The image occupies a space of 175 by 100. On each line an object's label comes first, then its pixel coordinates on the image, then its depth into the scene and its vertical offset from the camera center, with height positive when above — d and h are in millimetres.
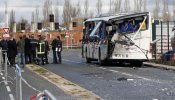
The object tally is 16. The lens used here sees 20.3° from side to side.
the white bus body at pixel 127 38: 27672 -375
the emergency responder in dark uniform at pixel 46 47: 30938 -983
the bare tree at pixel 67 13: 99750 +3915
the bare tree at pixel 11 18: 102344 +3082
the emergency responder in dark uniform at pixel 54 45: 32216 -894
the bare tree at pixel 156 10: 76062 +3310
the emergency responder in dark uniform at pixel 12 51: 29750 -1145
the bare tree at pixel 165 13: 76175 +2878
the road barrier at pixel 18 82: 9656 -1010
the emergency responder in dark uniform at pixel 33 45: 30503 -807
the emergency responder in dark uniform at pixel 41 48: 30392 -998
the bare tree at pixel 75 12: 102375 +4145
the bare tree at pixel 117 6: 79288 +4176
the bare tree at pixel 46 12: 98644 +4082
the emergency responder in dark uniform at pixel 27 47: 30516 -934
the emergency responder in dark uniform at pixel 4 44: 30688 -737
